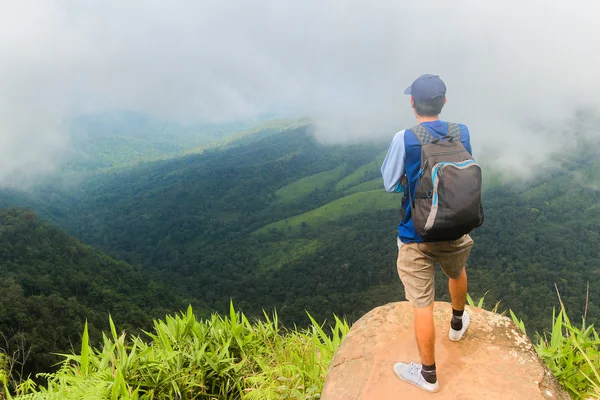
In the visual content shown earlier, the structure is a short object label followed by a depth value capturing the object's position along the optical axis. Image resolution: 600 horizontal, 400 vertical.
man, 3.00
